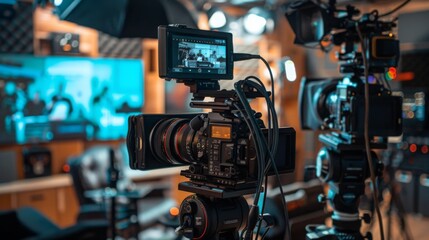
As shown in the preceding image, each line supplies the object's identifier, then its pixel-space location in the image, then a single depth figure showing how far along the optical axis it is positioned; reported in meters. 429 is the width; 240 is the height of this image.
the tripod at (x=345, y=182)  2.03
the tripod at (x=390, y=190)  3.16
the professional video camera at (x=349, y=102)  1.90
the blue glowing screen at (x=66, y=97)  4.56
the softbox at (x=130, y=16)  2.27
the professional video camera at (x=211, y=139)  1.33
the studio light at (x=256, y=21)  5.68
